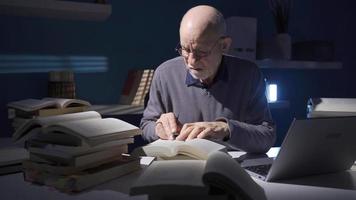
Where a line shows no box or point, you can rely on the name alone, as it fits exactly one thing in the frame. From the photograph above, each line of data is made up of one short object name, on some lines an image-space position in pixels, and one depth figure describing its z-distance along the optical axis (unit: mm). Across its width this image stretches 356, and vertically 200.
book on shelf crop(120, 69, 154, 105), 2441
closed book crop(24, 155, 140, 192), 1019
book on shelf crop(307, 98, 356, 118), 1358
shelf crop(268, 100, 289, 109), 3105
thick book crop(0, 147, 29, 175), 1223
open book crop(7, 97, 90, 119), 1795
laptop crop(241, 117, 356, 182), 1015
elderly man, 1630
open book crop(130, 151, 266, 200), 771
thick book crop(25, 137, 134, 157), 1054
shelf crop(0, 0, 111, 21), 1951
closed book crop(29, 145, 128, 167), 1051
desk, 981
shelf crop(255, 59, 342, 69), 2900
